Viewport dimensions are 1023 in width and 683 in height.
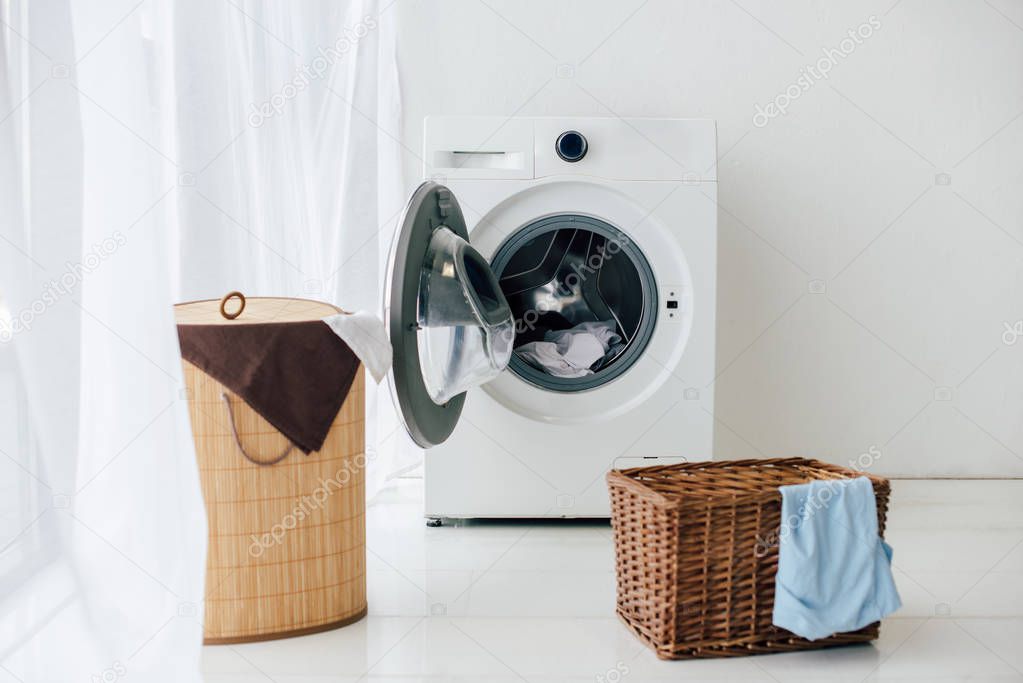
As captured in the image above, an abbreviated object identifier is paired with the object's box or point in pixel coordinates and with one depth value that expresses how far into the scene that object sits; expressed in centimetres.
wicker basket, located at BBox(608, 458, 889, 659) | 142
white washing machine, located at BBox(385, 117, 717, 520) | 212
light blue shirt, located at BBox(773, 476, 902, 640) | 142
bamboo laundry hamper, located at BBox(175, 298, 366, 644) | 145
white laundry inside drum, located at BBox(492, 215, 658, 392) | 215
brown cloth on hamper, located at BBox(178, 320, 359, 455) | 143
